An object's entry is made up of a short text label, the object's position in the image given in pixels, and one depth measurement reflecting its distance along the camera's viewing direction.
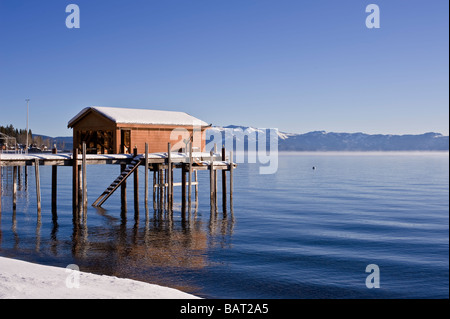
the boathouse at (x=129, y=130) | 36.72
